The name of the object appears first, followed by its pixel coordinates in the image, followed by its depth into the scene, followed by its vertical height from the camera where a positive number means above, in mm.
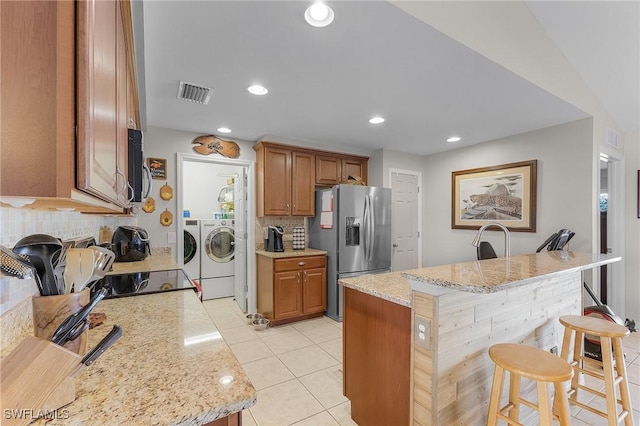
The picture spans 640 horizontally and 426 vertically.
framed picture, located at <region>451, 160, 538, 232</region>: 3367 +234
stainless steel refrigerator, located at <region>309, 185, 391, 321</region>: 3676 -263
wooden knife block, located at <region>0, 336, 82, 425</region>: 540 -345
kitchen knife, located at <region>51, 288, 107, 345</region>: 656 -272
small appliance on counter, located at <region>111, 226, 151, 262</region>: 2553 -295
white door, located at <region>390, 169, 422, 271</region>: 4453 -107
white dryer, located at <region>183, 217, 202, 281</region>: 4453 -573
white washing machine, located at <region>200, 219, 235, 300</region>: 4574 -750
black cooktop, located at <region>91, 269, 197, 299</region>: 1639 -466
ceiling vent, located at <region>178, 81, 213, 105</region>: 2250 +1006
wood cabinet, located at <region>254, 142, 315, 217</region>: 3660 +426
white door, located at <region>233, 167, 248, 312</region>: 4012 -363
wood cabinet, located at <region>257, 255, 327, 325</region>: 3439 -957
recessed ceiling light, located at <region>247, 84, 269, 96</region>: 2295 +1029
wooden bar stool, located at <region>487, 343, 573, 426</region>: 1211 -706
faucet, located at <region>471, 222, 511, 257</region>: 1779 -170
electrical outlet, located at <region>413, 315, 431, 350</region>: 1351 -584
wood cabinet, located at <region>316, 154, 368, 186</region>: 4086 +685
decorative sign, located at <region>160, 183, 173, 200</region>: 3319 +238
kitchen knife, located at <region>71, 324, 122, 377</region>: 622 -311
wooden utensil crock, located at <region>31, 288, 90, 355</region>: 735 -269
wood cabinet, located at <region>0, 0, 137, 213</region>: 477 +197
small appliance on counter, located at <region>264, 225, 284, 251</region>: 3719 -339
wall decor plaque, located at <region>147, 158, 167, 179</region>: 3250 +528
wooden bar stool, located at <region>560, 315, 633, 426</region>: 1583 -888
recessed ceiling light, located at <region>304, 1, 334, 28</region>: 1427 +1045
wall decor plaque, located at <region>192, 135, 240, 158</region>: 3518 +852
